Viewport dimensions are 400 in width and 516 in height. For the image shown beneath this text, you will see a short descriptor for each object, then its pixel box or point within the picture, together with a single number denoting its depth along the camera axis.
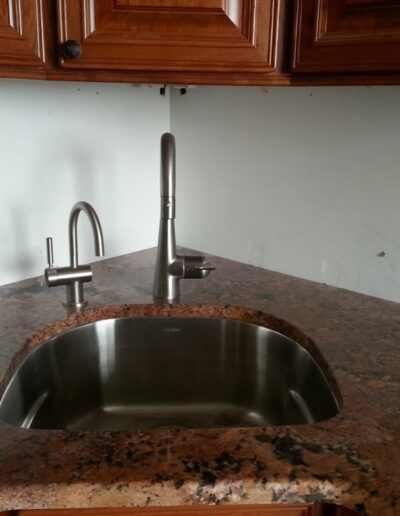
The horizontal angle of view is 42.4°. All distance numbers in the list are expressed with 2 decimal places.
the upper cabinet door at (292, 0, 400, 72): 0.77
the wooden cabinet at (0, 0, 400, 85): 0.80
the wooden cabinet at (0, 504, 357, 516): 0.64
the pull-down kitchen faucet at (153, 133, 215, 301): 1.12
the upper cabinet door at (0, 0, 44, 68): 0.79
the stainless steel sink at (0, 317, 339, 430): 1.06
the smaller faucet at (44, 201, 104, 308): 1.07
